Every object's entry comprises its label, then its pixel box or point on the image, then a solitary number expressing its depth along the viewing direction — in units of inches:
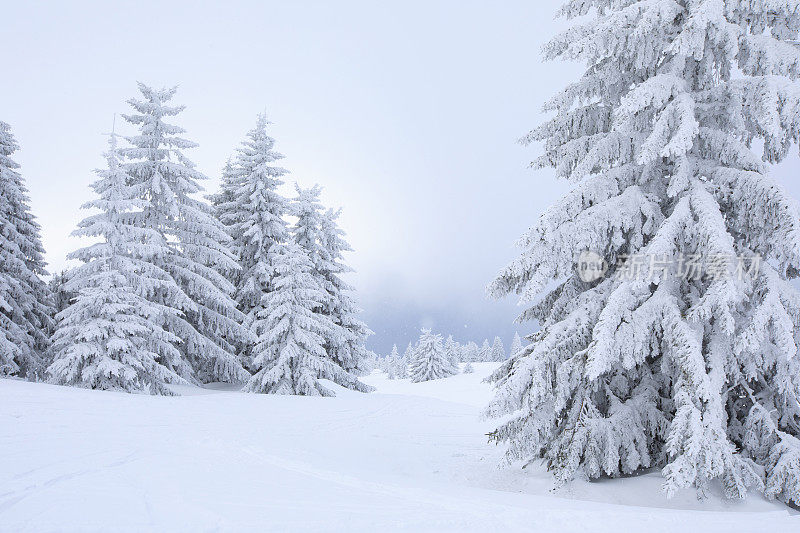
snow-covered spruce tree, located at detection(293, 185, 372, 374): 839.1
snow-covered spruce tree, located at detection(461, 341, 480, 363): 3530.0
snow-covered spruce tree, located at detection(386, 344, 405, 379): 3259.6
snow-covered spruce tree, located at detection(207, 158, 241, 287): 819.1
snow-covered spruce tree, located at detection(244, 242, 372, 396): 666.2
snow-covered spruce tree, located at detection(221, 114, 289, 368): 776.3
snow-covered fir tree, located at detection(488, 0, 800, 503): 212.2
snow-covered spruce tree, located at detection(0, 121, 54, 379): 653.3
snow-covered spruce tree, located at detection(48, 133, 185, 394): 506.9
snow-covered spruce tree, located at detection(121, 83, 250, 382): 666.2
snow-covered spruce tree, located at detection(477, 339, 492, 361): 3326.8
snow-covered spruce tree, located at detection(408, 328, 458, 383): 1882.4
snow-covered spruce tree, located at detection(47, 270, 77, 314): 850.4
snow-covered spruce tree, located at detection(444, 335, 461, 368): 2615.4
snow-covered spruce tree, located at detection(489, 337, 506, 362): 3297.2
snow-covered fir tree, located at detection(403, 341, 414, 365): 2854.3
